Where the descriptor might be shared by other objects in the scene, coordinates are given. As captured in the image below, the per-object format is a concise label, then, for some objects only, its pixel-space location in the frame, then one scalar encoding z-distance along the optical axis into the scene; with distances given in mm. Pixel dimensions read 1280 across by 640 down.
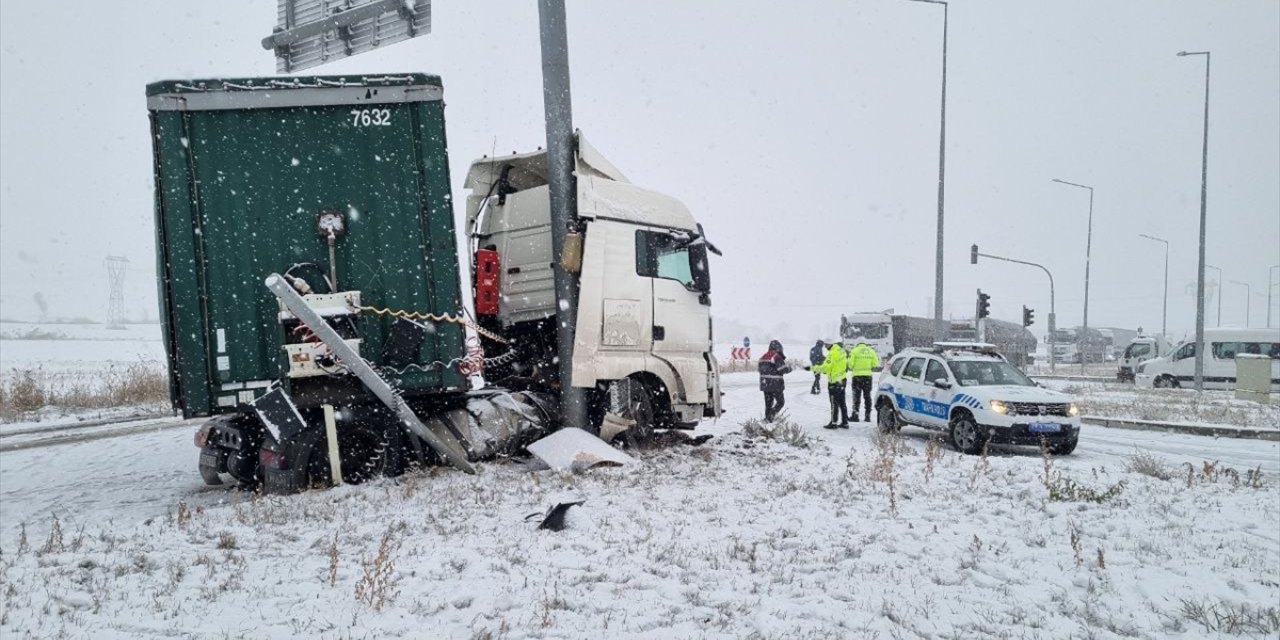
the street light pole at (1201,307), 21406
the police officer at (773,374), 13773
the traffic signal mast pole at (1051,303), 30628
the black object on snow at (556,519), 5582
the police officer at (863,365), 14258
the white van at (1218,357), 24609
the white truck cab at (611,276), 8445
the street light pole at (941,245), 18375
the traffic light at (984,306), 22655
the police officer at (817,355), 17750
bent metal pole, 6051
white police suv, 10539
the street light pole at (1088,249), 34188
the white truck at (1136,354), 31562
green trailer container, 6320
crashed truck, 6344
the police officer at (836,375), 13625
